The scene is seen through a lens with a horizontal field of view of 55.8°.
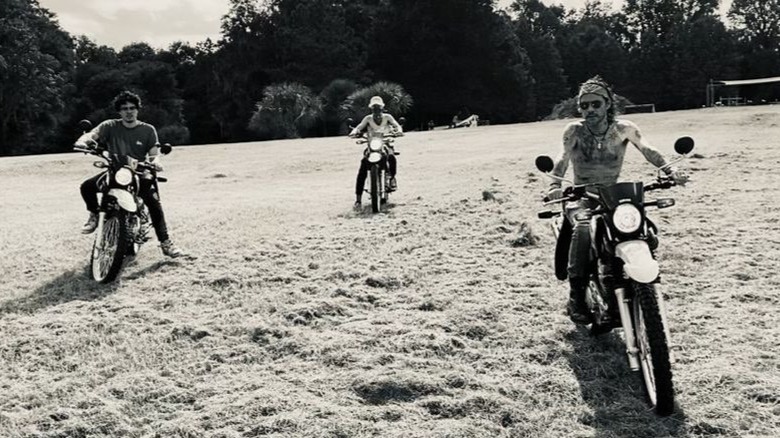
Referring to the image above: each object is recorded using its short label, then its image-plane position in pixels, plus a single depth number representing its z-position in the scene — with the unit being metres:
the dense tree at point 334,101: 39.12
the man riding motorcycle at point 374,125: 11.09
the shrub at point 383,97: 34.19
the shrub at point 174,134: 47.12
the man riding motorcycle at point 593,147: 4.77
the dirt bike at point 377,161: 10.70
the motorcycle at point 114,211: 6.70
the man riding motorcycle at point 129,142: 7.18
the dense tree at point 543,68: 68.12
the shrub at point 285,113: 36.00
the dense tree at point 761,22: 76.86
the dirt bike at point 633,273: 3.71
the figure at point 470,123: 41.56
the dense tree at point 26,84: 44.19
